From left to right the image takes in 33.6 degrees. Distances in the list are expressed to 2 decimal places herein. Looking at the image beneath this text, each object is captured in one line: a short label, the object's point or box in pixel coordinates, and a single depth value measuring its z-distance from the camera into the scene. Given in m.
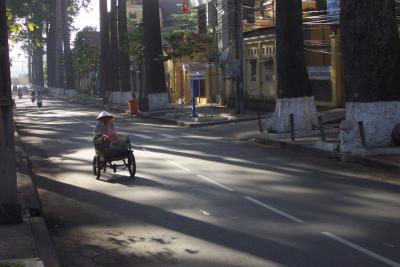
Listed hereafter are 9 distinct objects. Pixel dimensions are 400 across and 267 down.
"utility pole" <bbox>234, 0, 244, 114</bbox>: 30.55
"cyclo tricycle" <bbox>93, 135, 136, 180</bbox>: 13.10
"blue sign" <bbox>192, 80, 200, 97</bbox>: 47.61
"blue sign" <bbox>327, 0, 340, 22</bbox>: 26.62
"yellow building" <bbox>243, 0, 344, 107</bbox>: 28.56
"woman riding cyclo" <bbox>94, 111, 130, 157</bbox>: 13.12
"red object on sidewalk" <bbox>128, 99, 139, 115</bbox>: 39.81
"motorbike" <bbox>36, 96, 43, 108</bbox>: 56.78
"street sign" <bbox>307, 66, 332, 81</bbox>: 29.20
